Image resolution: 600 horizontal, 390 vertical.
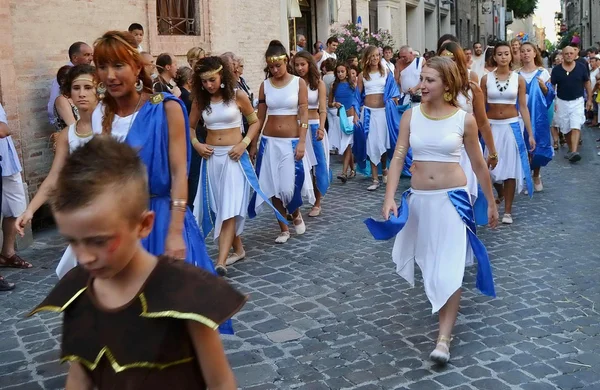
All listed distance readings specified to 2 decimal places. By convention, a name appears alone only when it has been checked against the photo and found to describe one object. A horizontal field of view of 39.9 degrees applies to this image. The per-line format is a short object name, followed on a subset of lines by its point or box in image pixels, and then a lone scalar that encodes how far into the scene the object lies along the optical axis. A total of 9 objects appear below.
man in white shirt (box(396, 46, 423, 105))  12.23
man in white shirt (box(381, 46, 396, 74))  18.02
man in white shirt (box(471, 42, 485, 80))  13.43
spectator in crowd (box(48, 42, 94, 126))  8.56
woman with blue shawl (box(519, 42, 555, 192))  10.85
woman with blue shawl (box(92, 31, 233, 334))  3.86
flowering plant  19.03
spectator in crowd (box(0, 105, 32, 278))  7.79
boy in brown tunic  1.94
